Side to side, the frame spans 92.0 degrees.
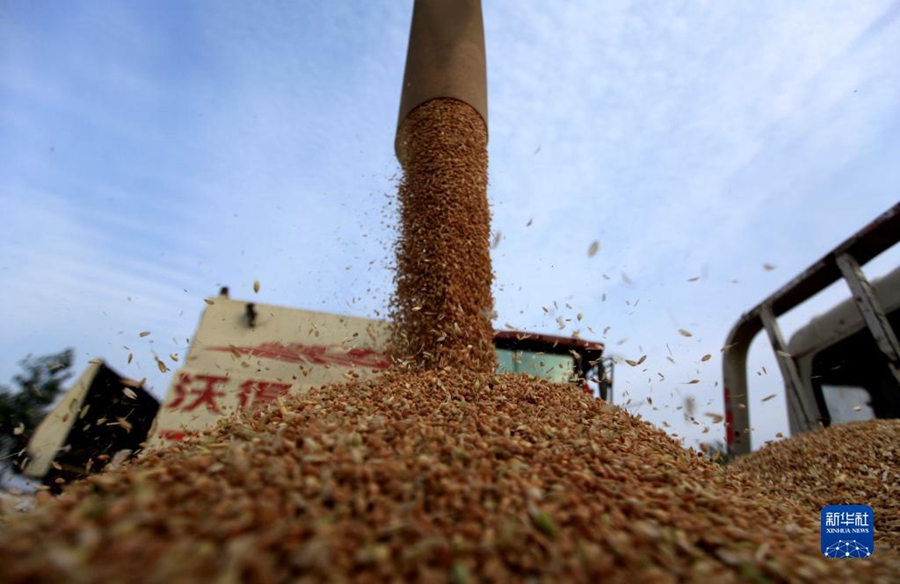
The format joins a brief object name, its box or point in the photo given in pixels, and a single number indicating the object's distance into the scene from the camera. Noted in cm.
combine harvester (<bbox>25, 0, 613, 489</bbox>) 479
